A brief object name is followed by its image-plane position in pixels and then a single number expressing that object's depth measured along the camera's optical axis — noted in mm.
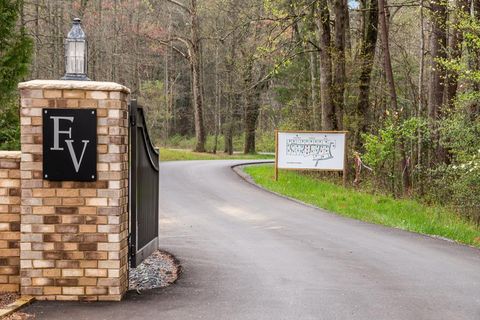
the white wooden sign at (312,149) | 20203
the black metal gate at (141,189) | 6758
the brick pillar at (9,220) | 6449
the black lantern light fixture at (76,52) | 6711
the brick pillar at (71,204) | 6266
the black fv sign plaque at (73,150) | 6262
